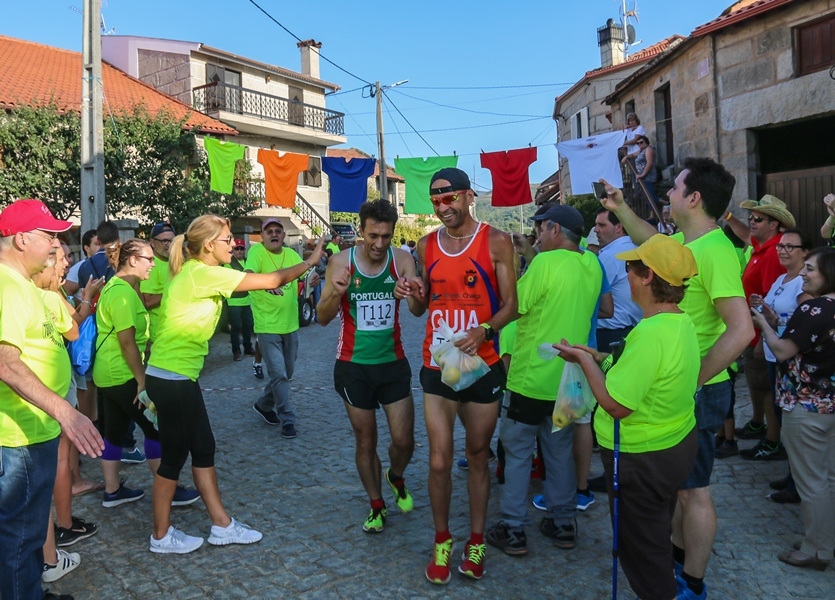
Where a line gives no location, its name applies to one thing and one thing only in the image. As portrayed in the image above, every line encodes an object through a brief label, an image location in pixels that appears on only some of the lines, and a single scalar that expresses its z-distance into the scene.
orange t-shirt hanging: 16.69
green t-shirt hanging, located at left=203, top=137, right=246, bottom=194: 15.62
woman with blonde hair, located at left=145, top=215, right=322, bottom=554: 3.89
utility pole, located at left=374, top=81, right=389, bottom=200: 24.06
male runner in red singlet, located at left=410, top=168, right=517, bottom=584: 3.62
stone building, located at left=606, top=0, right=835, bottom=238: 9.04
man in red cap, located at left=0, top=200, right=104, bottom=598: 2.68
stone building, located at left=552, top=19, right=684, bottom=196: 23.95
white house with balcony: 25.98
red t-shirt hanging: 14.96
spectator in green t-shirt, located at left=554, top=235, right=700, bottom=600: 2.65
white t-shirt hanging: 12.45
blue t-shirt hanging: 16.20
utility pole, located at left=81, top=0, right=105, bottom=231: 10.25
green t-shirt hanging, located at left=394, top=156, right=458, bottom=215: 16.20
